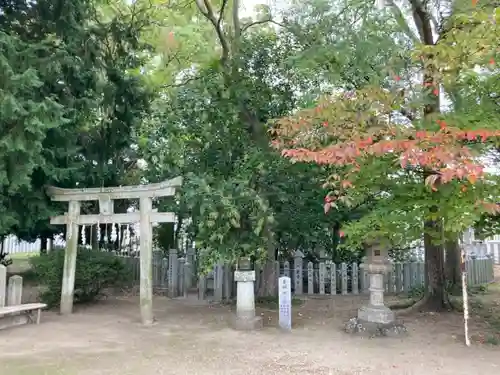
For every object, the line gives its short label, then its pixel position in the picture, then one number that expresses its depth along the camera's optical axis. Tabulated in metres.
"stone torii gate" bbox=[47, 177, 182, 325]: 7.82
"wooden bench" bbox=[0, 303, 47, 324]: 6.99
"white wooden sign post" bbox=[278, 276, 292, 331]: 7.42
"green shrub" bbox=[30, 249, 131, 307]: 8.91
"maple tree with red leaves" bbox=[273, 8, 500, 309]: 5.05
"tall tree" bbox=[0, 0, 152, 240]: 7.19
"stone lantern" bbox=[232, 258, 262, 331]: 7.45
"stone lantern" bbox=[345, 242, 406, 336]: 6.98
